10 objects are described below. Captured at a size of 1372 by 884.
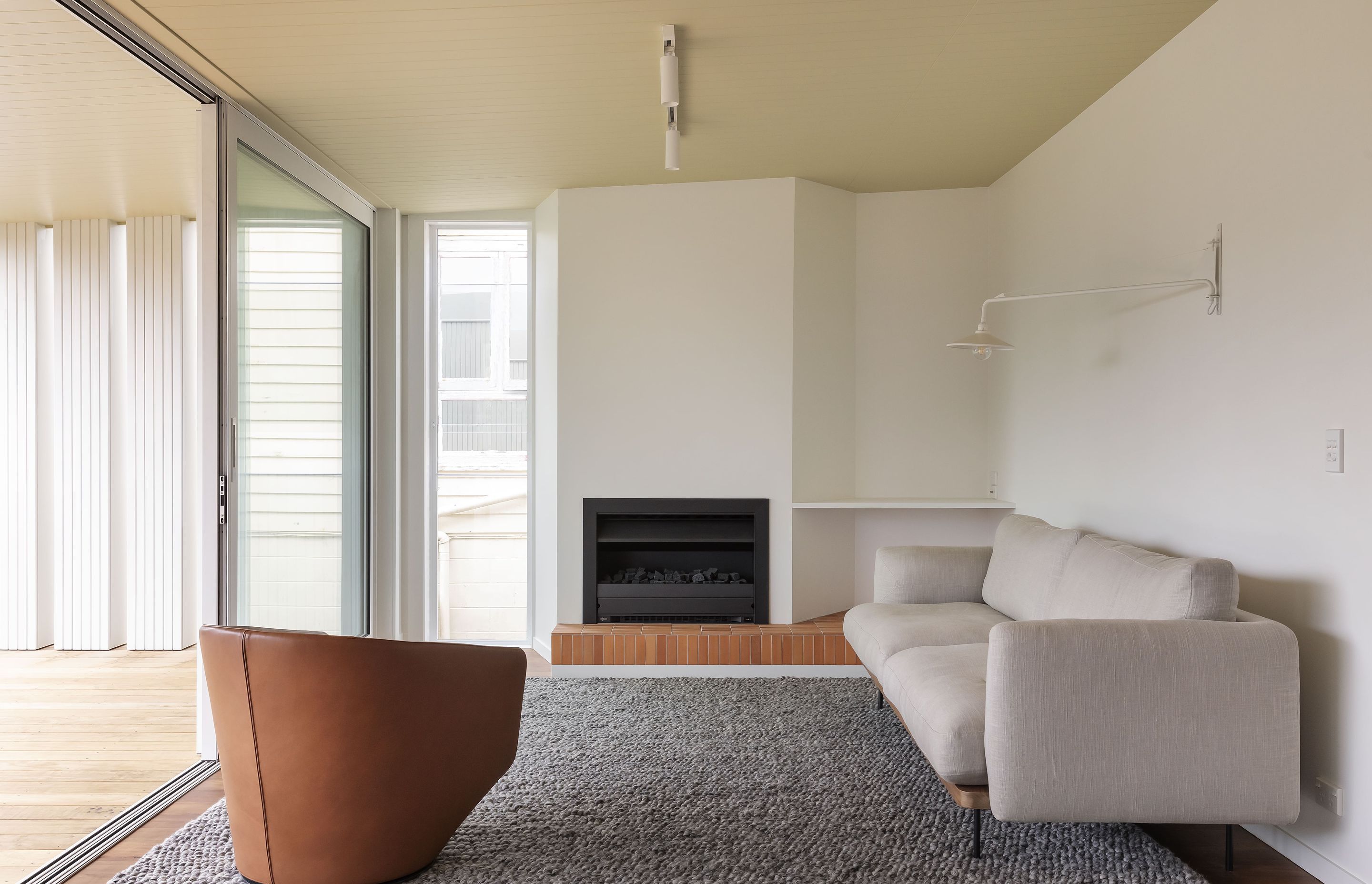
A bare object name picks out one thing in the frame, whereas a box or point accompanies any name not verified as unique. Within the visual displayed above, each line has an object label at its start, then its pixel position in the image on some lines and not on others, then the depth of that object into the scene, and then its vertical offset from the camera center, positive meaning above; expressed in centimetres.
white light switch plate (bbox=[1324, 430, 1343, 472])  217 -6
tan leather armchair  199 -80
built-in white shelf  434 -41
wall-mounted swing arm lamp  267 +40
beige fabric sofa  213 -75
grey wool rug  225 -121
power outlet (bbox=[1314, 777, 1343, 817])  221 -98
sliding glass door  336 +13
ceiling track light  282 +118
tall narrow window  507 -4
